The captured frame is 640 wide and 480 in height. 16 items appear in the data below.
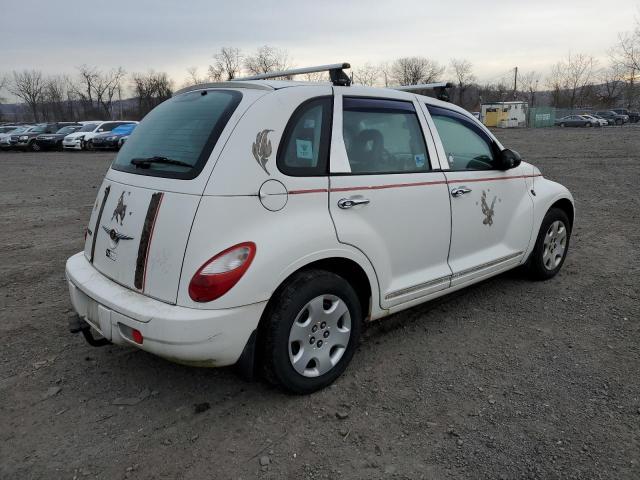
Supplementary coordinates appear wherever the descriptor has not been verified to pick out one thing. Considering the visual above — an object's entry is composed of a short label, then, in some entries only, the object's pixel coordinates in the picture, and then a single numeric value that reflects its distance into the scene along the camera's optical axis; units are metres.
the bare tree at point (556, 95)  80.19
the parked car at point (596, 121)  48.55
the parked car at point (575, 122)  48.81
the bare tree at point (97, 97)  81.44
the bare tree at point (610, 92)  75.50
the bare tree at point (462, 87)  78.09
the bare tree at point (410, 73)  89.38
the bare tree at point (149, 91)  66.62
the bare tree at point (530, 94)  89.31
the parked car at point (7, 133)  27.28
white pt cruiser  2.54
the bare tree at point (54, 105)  79.75
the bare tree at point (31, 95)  81.96
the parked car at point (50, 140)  26.66
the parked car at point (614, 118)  52.69
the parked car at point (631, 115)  56.81
